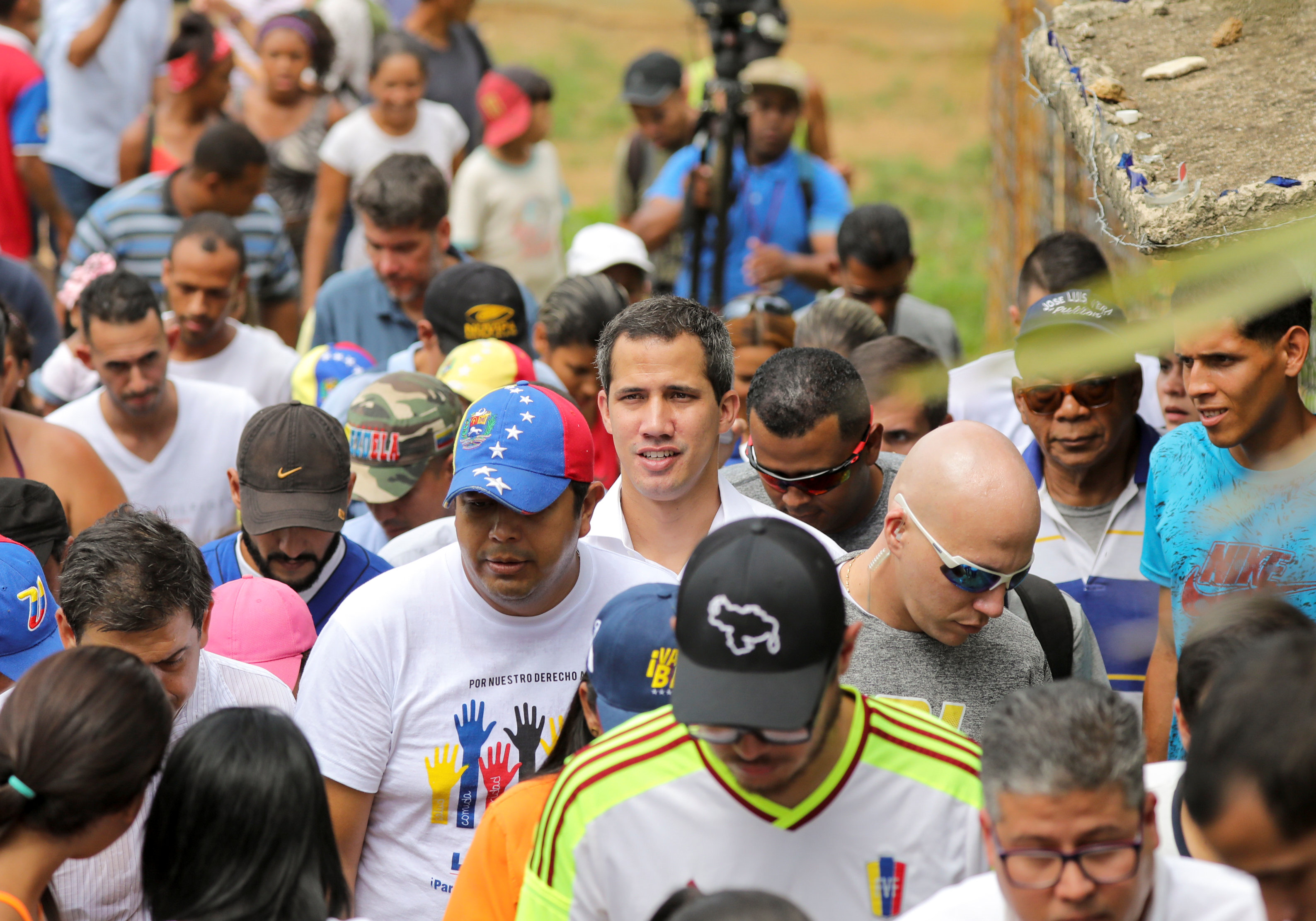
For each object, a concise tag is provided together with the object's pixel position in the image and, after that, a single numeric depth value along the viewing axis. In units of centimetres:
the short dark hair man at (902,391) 916
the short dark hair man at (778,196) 1502
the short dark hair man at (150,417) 965
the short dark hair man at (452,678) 597
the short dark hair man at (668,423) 705
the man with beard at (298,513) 752
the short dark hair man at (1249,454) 666
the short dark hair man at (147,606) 583
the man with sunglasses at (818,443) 758
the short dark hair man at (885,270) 1173
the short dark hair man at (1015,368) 969
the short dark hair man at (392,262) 1157
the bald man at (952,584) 599
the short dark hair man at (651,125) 1753
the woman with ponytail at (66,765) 451
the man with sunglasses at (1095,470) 802
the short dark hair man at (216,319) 1120
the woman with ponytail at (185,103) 1591
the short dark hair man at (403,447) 834
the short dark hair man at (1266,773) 408
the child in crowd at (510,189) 1533
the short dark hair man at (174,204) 1323
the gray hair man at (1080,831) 404
